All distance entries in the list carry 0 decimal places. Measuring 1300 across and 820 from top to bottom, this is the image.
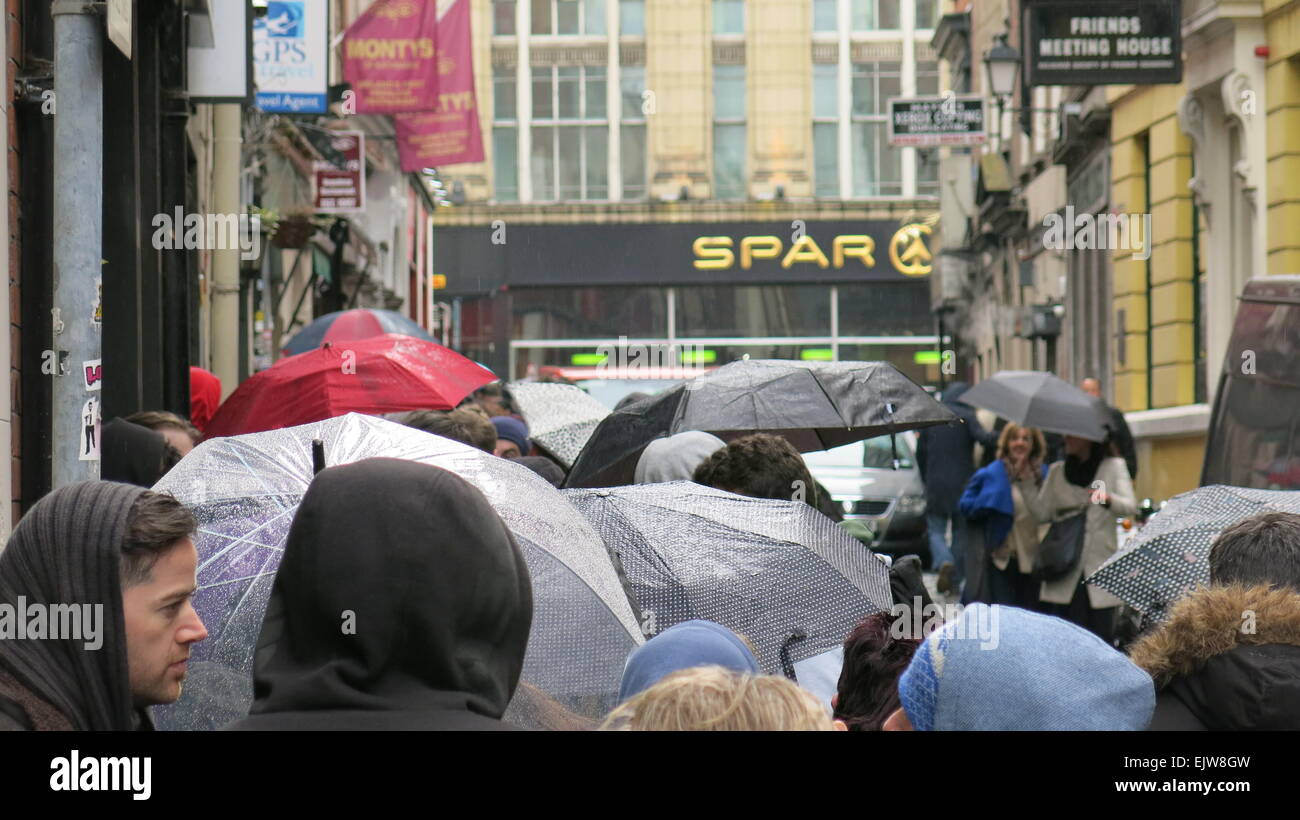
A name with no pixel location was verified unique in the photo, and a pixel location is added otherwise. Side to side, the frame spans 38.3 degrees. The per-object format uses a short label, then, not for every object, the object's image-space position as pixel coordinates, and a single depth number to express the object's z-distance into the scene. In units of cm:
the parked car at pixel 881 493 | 1898
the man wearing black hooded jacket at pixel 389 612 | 269
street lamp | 2350
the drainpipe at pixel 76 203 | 638
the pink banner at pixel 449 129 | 2622
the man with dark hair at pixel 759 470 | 615
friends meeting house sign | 1783
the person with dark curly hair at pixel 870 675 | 412
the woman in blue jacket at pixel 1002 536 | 1153
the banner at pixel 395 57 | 2231
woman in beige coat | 1092
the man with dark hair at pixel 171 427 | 812
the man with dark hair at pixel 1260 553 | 480
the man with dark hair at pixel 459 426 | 762
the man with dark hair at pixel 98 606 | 307
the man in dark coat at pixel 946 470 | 1656
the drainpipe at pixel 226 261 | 1523
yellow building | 1702
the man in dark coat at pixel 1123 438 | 1200
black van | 877
